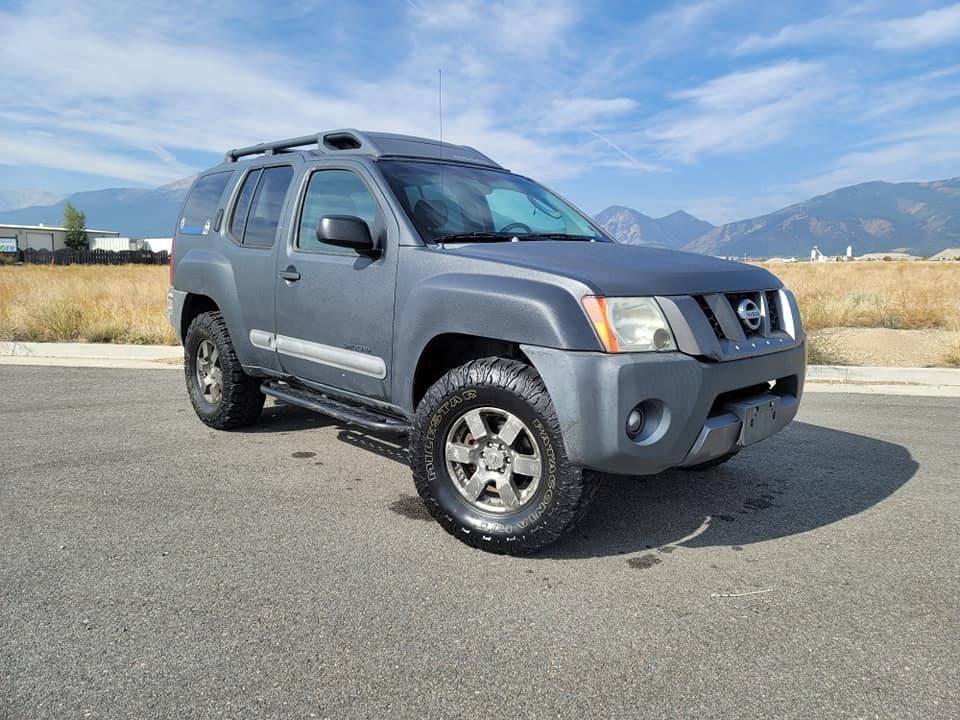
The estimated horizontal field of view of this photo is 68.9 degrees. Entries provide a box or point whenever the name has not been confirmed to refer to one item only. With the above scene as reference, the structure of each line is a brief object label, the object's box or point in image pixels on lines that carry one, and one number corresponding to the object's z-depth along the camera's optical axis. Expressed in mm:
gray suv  2824
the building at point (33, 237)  91312
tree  106188
